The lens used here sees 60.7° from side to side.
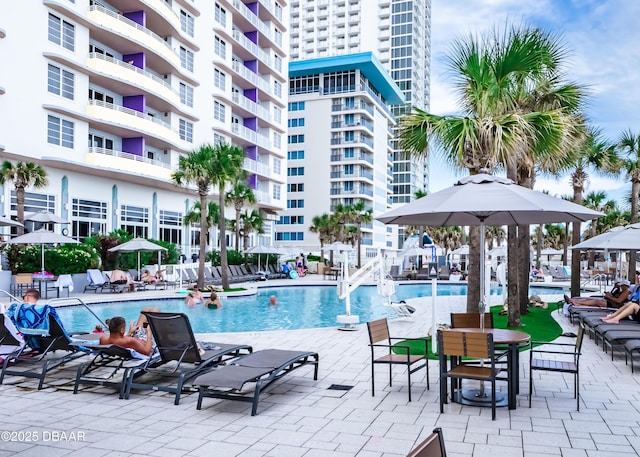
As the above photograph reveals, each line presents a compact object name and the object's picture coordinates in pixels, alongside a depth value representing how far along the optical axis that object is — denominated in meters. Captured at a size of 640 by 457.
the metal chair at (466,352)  5.65
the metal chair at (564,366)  6.18
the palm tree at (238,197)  38.44
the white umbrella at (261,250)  33.81
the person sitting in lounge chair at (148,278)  25.30
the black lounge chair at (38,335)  7.51
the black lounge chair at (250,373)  5.85
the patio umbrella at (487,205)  6.24
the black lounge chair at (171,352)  6.61
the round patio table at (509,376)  6.04
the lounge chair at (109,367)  6.74
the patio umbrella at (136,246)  24.50
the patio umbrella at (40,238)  19.05
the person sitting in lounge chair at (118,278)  23.80
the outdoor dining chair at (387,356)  6.54
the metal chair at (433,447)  2.03
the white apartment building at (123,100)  24.94
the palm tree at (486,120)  10.66
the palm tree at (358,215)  56.83
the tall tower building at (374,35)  93.12
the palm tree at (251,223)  42.75
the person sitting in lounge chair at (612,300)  12.56
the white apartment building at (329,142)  71.44
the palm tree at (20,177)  22.92
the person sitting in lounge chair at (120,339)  7.13
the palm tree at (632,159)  25.25
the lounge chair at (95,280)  23.38
